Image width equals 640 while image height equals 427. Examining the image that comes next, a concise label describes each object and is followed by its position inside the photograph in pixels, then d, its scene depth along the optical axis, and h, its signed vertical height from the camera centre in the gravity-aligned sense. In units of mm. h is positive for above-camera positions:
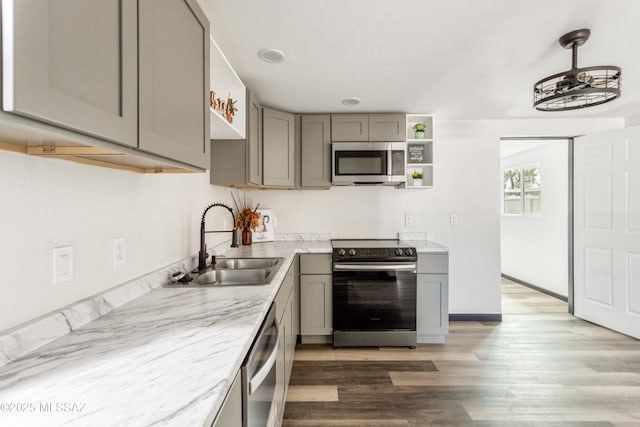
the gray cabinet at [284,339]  1514 -740
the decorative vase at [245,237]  2879 -203
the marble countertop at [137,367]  550 -351
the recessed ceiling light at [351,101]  2631 +999
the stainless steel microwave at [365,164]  2904 +488
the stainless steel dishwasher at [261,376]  865 -526
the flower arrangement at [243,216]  2865 -5
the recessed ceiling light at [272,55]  1850 +994
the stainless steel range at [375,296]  2656 -704
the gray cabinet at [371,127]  2961 +854
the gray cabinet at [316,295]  2703 -705
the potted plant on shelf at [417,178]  3066 +374
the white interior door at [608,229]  2805 -138
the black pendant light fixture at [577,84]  1630 +738
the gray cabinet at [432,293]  2730 -693
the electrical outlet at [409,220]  3289 -51
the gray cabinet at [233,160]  2299 +420
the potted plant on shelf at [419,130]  3008 +846
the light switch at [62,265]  922 -152
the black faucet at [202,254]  1775 -225
